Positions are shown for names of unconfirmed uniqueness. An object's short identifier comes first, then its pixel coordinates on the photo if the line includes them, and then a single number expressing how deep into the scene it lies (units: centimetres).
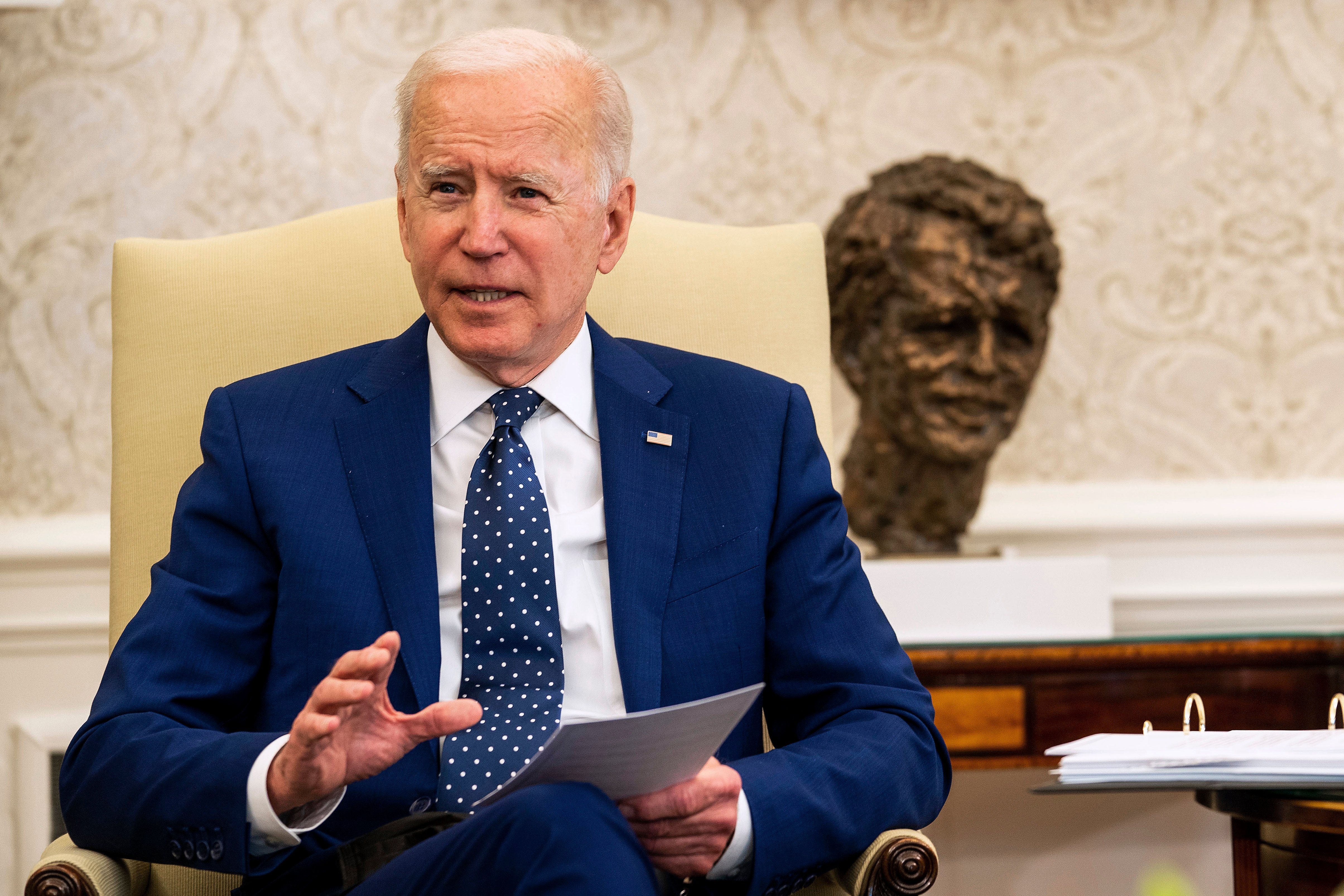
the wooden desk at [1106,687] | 345
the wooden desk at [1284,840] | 300
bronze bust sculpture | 352
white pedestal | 353
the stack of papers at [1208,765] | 297
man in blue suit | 299
